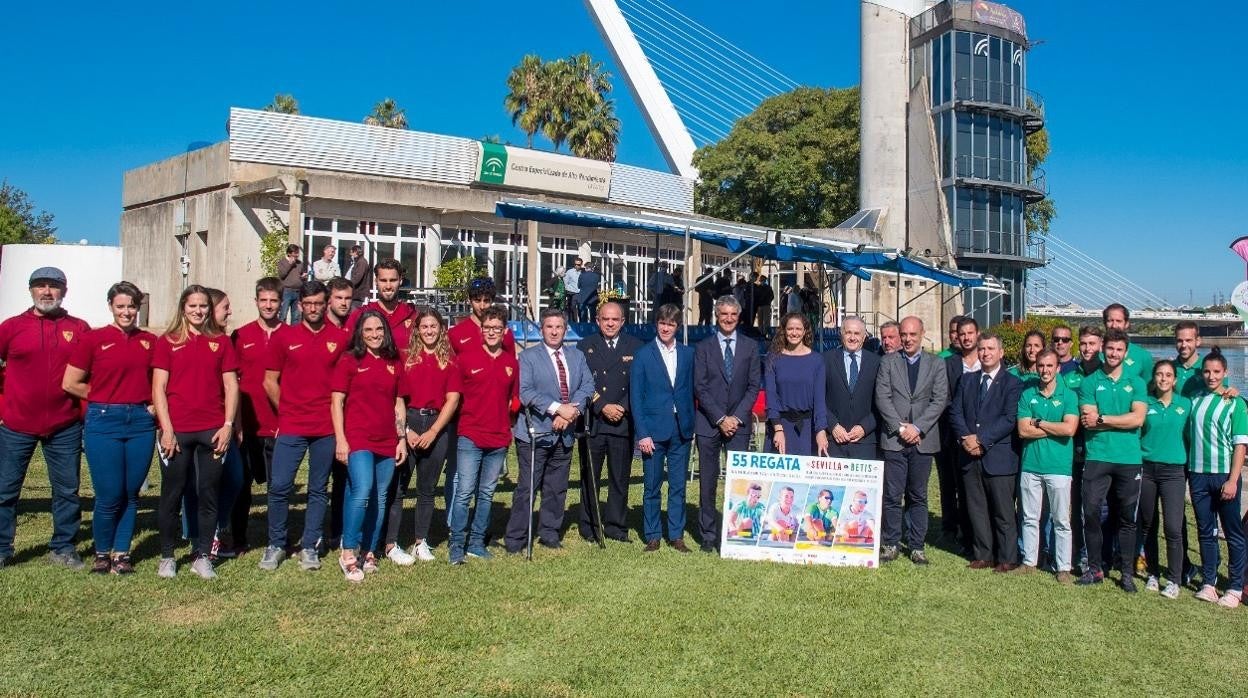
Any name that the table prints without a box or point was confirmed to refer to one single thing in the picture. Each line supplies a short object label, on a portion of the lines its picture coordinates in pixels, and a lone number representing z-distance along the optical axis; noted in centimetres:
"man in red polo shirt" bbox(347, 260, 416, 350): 615
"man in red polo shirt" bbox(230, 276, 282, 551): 580
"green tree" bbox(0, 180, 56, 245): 3491
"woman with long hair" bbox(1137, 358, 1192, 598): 563
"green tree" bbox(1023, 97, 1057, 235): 3834
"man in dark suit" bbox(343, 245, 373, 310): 1270
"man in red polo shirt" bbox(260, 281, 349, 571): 547
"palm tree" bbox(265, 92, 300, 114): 3747
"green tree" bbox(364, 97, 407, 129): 3944
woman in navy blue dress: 638
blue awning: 1275
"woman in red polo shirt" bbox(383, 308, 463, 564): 572
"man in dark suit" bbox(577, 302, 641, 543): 661
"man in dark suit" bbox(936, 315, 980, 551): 643
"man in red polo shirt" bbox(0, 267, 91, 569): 541
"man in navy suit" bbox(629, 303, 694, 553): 644
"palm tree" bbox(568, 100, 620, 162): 3753
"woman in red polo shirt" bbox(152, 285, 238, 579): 527
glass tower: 3412
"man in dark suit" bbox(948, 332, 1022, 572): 611
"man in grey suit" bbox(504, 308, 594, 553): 618
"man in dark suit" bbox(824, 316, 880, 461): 641
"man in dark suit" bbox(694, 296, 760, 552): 646
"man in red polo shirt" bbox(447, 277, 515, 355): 620
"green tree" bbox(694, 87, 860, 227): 3744
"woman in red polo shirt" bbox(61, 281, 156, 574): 522
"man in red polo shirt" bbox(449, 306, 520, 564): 587
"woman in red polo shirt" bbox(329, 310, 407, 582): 543
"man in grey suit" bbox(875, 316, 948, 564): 632
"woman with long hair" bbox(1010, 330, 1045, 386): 652
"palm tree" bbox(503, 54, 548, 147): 3778
